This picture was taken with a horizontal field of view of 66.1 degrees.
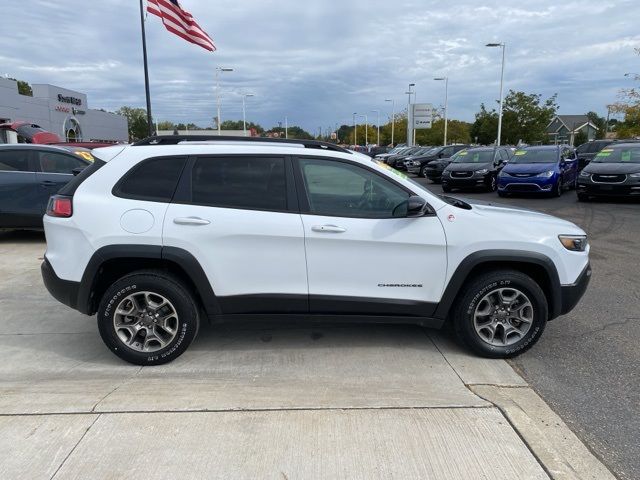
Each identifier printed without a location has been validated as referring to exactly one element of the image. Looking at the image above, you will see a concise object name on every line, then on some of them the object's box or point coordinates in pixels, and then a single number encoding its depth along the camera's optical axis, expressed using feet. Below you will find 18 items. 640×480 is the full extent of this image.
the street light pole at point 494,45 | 108.99
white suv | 12.25
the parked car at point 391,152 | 115.55
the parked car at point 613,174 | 42.29
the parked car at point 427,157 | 84.61
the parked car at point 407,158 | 91.30
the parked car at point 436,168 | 70.33
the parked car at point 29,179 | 26.35
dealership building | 122.01
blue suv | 47.98
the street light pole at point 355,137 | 342.29
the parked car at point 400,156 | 101.55
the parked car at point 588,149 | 67.21
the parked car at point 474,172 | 55.26
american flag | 42.70
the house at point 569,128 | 307.17
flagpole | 50.21
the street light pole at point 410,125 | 189.06
